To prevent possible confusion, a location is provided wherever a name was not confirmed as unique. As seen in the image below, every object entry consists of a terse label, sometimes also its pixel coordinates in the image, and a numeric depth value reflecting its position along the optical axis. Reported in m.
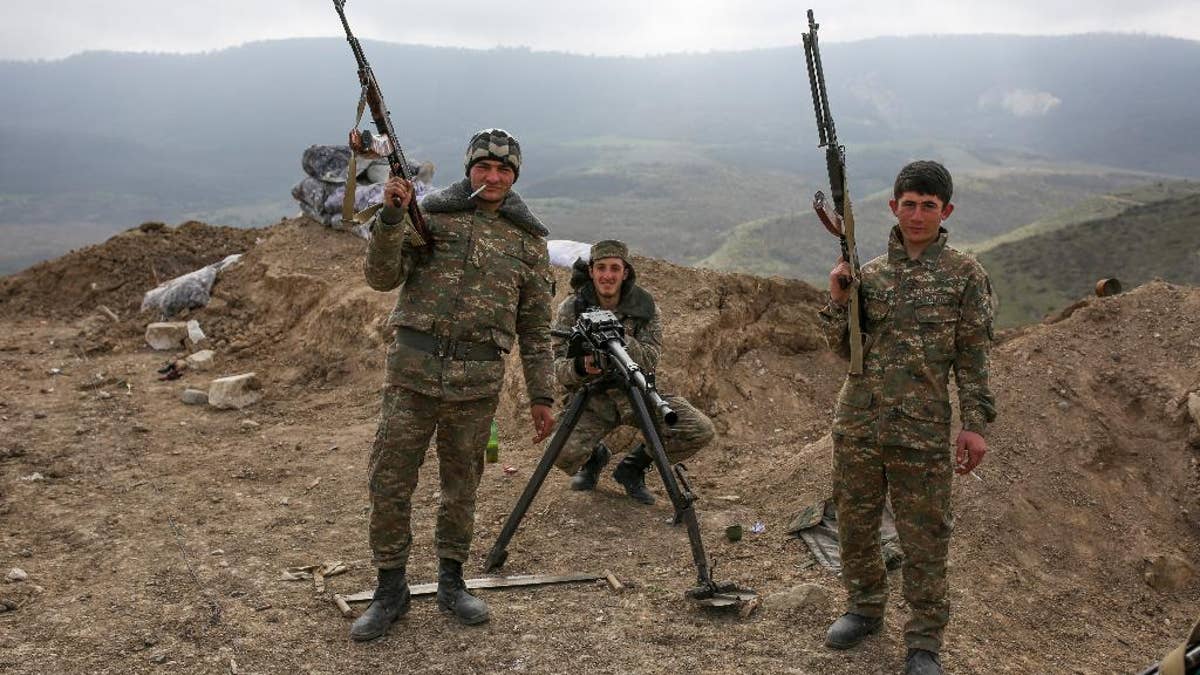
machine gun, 4.84
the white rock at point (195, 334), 11.30
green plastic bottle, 7.01
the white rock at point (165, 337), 11.34
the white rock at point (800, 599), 4.82
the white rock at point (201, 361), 10.52
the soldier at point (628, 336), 6.11
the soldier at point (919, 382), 3.93
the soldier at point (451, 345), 4.25
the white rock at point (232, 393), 9.18
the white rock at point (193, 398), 9.29
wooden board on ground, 4.89
